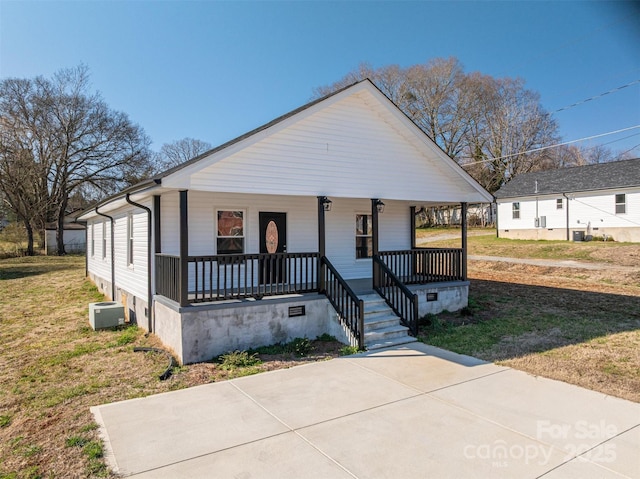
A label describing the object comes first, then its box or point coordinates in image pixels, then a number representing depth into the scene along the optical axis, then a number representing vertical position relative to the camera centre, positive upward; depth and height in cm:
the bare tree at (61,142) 3094 +865
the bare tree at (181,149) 5056 +1208
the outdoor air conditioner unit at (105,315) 940 -167
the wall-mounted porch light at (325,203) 898 +89
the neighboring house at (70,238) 3406 +75
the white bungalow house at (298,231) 760 +31
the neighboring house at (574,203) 2470 +244
